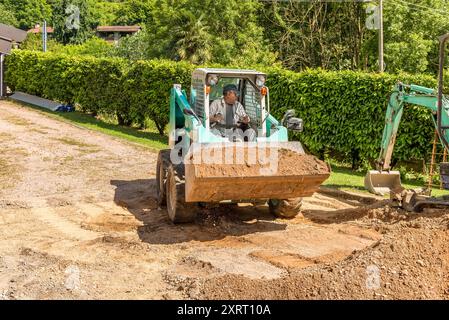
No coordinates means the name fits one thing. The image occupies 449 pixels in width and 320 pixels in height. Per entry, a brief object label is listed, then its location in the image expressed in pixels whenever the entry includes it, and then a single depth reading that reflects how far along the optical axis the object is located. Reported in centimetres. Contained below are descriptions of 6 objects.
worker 1038
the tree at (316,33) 3791
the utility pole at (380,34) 3003
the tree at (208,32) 3397
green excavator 1016
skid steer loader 907
